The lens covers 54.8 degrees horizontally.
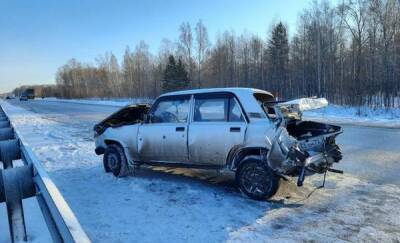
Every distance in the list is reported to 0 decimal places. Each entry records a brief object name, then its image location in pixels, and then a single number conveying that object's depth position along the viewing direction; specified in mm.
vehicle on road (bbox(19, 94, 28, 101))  88162
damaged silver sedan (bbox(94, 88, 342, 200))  5914
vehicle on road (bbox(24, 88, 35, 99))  93725
